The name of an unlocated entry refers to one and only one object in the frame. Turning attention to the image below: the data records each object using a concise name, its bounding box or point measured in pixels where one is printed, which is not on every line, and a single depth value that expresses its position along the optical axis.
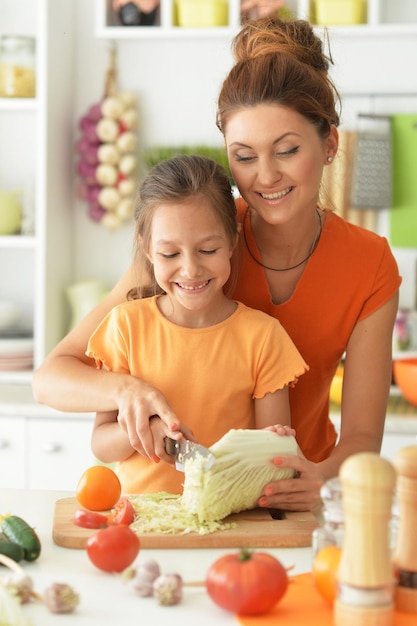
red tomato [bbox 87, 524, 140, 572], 1.73
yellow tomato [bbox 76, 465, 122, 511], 1.96
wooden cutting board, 1.86
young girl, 2.13
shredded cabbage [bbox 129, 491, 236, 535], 1.88
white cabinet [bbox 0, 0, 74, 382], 3.93
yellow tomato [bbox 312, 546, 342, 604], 1.61
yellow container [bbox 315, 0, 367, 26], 3.82
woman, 2.18
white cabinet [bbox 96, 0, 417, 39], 3.84
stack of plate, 3.99
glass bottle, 1.63
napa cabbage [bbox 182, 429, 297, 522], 1.90
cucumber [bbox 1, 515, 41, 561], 1.78
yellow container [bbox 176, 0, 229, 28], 3.93
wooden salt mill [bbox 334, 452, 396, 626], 1.50
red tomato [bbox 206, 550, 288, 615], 1.60
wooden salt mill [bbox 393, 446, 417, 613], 1.61
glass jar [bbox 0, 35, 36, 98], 3.90
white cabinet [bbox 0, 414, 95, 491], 3.59
